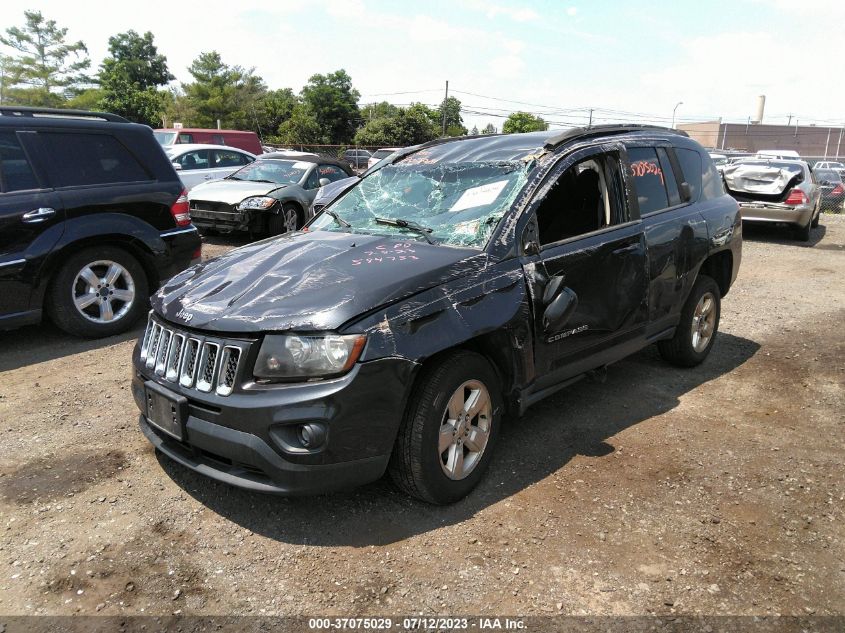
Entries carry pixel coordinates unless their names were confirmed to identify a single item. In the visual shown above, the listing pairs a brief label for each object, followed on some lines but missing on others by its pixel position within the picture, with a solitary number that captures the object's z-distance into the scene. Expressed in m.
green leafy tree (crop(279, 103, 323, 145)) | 53.47
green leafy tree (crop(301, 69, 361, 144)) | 58.22
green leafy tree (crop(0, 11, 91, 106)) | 54.03
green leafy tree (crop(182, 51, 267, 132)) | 56.28
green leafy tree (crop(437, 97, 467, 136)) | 62.00
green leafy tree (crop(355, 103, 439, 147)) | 48.78
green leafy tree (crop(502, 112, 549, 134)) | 53.00
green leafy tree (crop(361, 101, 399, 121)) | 64.75
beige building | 63.47
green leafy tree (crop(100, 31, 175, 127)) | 49.28
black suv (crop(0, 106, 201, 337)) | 5.14
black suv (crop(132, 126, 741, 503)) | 2.69
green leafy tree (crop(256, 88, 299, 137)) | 58.69
